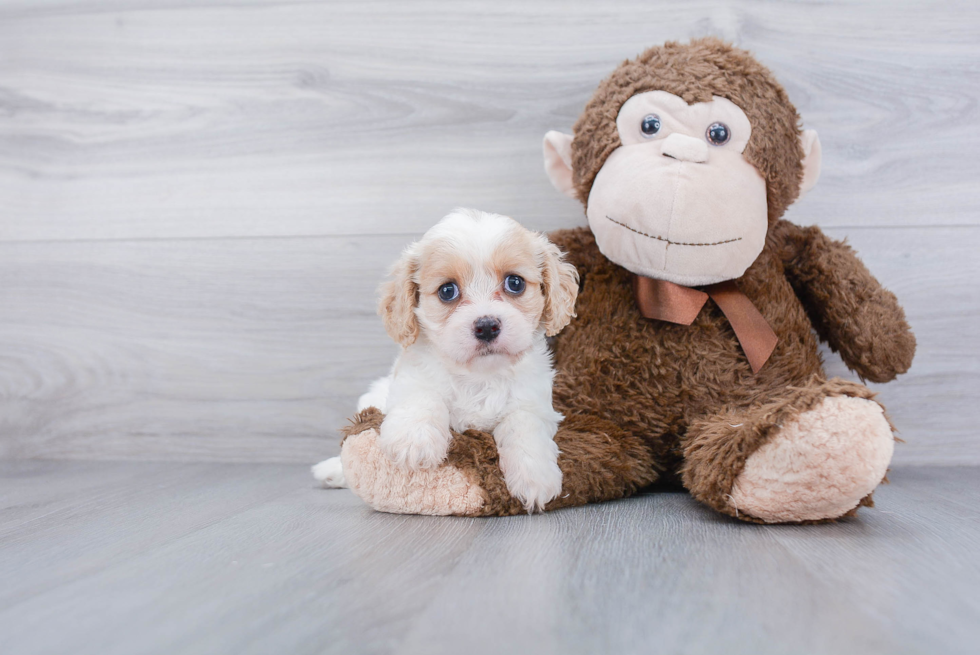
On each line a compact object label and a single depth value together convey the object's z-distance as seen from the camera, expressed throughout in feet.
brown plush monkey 3.72
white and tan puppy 3.63
